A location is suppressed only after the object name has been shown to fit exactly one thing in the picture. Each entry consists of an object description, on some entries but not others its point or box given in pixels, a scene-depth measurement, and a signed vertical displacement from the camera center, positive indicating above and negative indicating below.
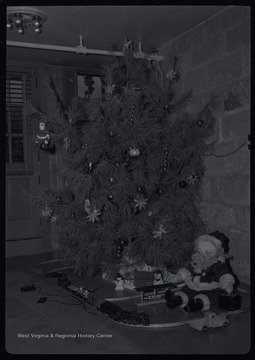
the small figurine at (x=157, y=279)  2.98 -0.71
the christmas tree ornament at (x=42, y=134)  3.26 +0.30
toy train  2.35 -0.77
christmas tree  2.96 -0.02
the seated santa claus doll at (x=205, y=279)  2.54 -0.63
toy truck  2.26 -0.76
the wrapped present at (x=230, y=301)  2.52 -0.73
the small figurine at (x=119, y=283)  3.05 -0.75
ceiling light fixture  2.93 +1.09
